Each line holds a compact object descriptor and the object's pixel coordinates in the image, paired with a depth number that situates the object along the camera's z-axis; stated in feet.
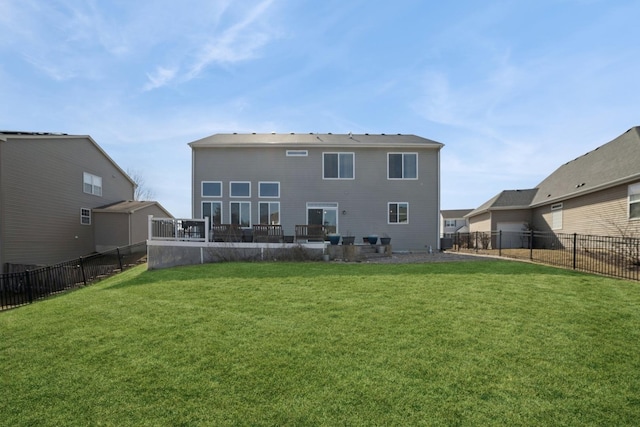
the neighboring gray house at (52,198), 48.49
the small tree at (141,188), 128.47
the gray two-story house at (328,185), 55.31
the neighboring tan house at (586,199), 42.16
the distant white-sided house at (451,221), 156.56
